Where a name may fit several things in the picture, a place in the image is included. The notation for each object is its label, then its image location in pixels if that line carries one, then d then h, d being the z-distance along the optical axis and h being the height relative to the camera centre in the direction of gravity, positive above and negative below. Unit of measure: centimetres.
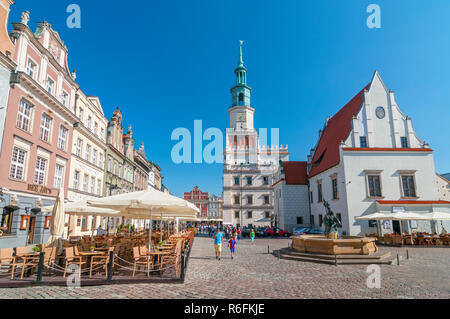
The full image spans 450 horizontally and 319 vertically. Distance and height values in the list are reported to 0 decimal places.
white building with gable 2672 +452
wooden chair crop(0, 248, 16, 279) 814 -131
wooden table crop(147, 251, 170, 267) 963 -158
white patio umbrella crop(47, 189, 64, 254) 1055 -42
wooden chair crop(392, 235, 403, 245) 2232 -228
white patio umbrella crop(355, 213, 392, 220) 2378 -40
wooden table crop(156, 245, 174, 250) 1167 -158
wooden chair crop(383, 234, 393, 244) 2330 -229
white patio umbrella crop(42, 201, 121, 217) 1326 +17
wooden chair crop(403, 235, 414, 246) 2311 -240
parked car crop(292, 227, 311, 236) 3267 -229
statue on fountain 1669 -80
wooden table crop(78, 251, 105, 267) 912 -140
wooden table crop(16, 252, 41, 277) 848 -143
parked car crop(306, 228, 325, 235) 3099 -218
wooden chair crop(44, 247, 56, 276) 912 -147
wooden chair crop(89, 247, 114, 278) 909 -169
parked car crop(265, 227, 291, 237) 3723 -286
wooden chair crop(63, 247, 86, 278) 887 -149
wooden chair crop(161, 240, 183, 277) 1023 -178
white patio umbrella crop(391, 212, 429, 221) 2330 -35
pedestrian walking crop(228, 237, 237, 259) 1515 -170
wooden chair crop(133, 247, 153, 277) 927 -169
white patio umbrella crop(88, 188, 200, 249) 963 +42
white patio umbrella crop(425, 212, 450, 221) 2348 -35
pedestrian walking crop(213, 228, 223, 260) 1499 -168
